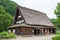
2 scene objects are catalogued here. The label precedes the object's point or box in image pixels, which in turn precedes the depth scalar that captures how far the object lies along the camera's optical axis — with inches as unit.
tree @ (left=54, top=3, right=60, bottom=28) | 320.5
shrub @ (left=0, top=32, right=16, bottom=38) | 347.7
